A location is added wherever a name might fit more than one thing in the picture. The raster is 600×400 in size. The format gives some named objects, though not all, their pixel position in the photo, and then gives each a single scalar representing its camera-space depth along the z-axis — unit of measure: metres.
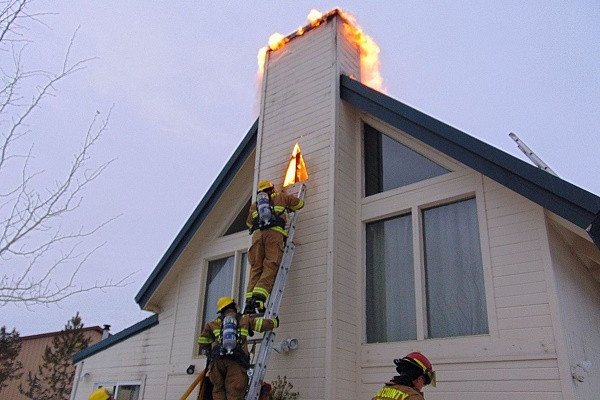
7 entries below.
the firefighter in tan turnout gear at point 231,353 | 6.26
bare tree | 3.98
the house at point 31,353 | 30.06
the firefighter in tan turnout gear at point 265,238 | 7.09
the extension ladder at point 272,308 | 6.41
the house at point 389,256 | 6.06
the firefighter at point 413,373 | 4.95
